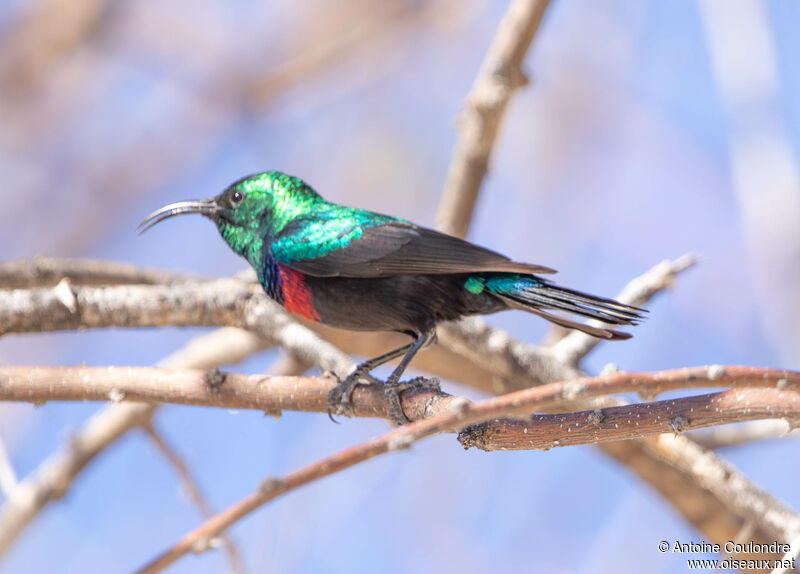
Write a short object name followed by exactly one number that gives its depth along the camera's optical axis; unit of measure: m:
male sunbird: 6.44
